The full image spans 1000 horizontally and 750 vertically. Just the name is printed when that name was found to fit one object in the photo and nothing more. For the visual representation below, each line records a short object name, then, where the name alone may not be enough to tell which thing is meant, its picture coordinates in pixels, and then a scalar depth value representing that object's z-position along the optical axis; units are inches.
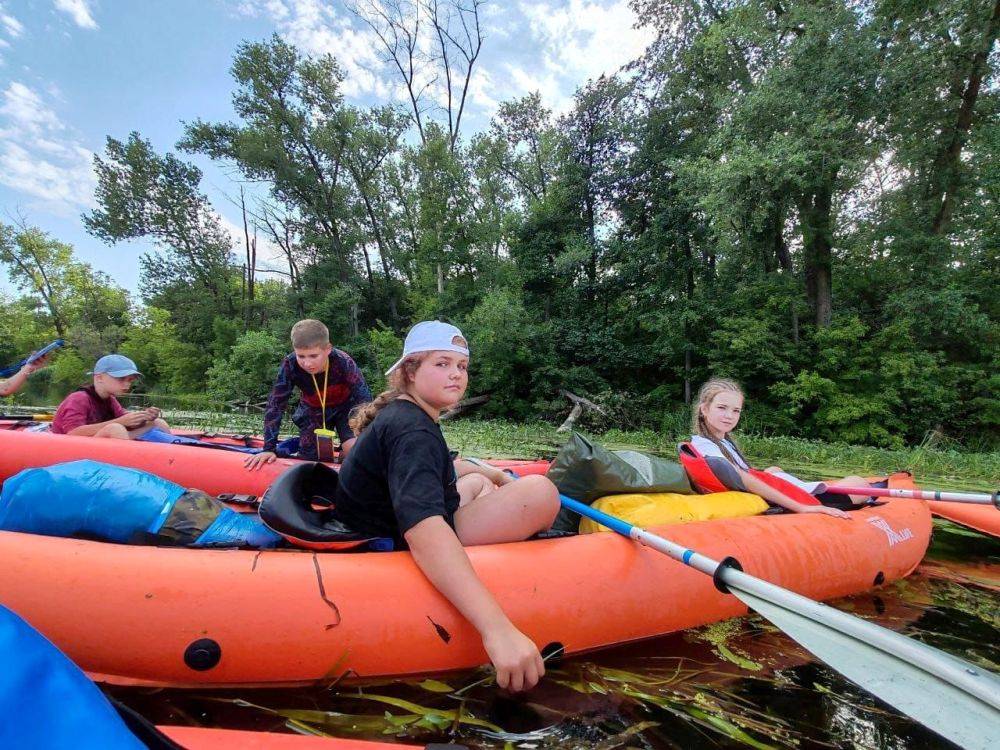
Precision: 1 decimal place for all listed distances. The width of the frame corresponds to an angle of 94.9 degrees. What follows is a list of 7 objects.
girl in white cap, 48.2
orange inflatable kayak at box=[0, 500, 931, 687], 53.6
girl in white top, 101.9
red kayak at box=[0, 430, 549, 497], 125.7
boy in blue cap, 138.6
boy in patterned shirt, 130.3
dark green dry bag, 89.2
